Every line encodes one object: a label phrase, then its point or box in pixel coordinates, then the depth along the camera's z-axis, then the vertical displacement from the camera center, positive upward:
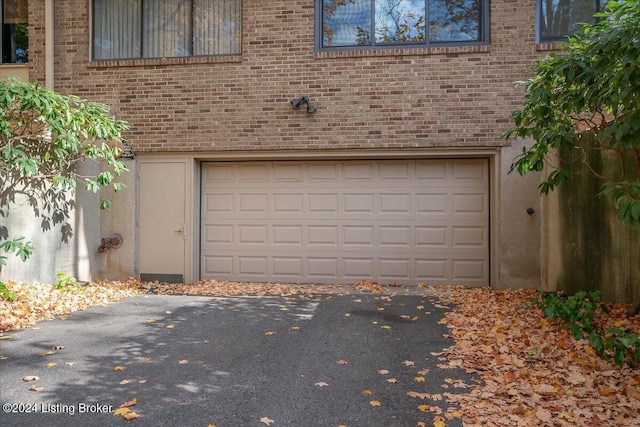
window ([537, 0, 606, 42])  7.63 +3.24
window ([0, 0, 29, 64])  8.83 +3.39
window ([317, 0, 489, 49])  7.94 +3.30
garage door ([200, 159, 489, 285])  8.07 -0.14
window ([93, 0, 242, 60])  8.43 +3.37
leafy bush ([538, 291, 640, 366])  3.76 -1.07
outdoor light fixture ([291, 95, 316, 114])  7.97 +1.89
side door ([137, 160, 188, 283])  8.38 -0.15
